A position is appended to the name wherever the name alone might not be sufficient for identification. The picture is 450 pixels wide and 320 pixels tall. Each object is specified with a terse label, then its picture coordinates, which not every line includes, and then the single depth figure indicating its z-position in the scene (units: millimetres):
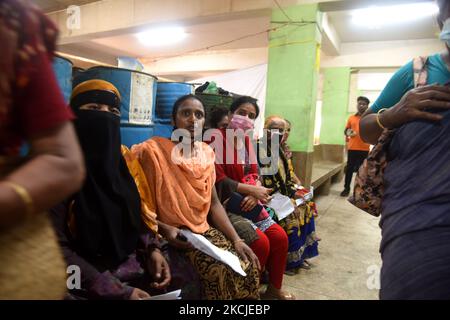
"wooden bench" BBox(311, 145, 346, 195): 5020
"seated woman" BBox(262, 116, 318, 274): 2207
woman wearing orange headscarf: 1363
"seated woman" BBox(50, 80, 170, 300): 1063
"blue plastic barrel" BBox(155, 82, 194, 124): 2404
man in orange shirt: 4871
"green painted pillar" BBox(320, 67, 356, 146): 6543
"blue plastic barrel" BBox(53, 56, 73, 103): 1400
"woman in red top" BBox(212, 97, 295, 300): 1771
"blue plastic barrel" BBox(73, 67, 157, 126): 1810
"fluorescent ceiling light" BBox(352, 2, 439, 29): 4520
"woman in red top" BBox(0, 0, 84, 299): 480
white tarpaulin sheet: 4492
